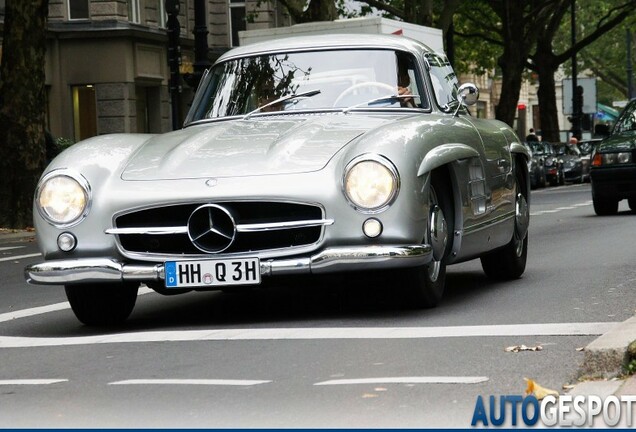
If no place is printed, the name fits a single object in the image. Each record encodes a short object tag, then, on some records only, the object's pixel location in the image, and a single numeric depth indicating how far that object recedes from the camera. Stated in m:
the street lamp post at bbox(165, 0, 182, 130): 25.73
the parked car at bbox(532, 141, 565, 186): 44.44
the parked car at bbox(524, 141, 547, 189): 41.97
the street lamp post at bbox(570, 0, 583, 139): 59.42
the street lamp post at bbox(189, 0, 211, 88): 25.77
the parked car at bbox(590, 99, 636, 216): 20.80
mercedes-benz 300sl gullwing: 8.26
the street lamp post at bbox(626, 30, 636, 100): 81.25
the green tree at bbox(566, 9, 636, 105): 88.81
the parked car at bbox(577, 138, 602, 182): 47.53
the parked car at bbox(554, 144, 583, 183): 46.34
